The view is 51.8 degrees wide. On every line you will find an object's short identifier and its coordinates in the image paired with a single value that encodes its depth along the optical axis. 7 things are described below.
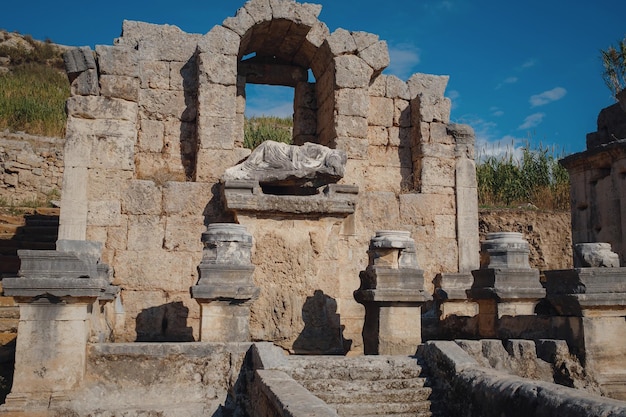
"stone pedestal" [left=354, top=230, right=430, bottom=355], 7.60
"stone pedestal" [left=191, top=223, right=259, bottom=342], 7.03
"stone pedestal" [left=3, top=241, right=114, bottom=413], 5.96
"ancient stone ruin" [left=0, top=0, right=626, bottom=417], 6.10
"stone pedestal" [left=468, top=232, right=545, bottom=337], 7.95
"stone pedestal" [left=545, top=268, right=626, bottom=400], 7.02
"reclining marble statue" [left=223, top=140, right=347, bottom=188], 9.10
